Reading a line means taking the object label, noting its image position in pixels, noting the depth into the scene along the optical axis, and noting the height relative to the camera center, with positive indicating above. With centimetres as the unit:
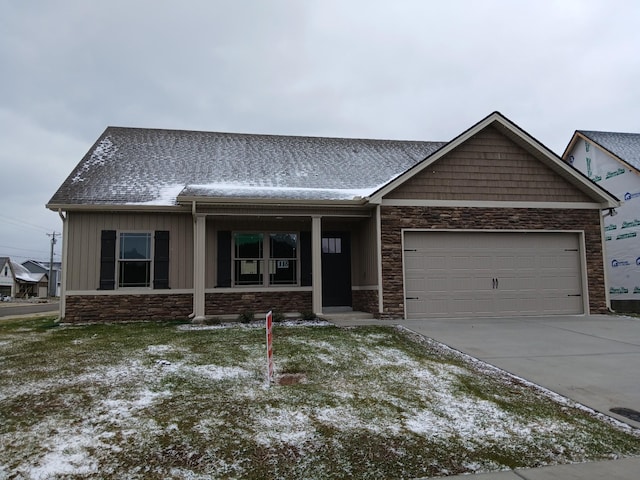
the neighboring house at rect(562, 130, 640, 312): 1569 +224
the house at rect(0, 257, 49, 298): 5697 -66
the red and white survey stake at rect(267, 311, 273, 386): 538 -100
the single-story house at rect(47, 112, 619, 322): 1091 +79
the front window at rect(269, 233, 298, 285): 1200 +37
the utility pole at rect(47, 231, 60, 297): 5501 +51
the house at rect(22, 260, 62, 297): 7026 +155
